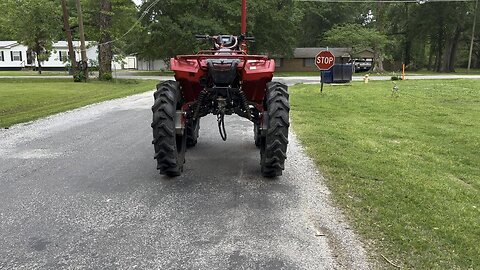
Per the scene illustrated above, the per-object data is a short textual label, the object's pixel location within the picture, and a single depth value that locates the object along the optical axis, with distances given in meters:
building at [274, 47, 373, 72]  59.47
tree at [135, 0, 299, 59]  40.34
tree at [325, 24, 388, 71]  48.43
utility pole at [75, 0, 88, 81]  29.16
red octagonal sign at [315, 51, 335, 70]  17.89
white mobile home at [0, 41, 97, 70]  62.59
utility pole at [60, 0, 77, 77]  30.57
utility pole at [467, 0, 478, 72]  55.09
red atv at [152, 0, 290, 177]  5.55
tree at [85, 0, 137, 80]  31.75
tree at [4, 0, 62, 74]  34.78
